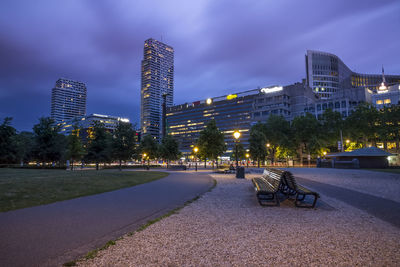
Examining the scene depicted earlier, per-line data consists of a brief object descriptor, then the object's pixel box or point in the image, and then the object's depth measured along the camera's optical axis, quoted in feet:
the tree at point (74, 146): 140.92
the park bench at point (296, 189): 25.23
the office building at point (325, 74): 423.23
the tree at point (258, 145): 185.78
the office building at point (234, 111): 366.02
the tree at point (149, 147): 198.55
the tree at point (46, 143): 105.91
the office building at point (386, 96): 269.64
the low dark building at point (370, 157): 113.29
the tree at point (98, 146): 110.83
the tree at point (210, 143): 129.39
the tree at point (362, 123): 168.76
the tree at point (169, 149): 178.54
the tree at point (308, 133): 187.42
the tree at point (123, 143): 116.78
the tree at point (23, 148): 122.39
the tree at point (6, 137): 98.64
